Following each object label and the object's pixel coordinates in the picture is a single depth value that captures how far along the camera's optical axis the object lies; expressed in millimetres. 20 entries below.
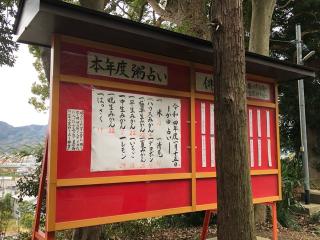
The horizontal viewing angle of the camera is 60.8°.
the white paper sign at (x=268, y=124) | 4281
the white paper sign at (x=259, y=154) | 4117
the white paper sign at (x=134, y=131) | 2853
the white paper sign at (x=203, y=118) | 3598
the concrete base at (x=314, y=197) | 7966
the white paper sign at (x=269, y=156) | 4243
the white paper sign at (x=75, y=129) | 2685
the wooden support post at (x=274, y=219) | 4290
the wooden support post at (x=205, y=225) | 4106
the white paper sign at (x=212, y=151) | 3634
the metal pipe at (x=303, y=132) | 7497
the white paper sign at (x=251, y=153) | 4028
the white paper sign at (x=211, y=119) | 3677
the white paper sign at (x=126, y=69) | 2891
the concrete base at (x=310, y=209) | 6942
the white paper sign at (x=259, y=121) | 4160
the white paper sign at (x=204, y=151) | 3568
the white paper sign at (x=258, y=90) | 4129
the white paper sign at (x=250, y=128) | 4046
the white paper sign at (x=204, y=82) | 3617
